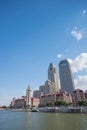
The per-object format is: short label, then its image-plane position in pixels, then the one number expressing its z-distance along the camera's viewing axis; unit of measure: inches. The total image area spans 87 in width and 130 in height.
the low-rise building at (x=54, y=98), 6689.0
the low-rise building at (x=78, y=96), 5831.7
